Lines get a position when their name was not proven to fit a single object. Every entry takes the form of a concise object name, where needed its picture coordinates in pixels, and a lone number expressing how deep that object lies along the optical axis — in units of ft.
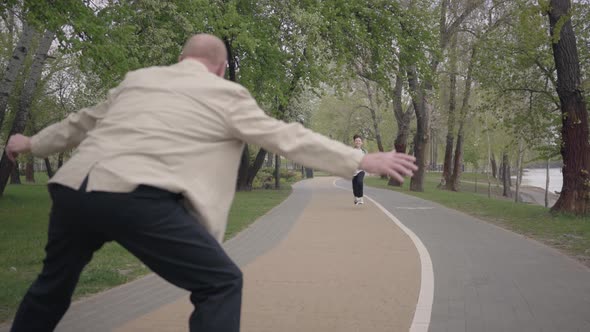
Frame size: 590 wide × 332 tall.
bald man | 8.00
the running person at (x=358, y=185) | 48.48
